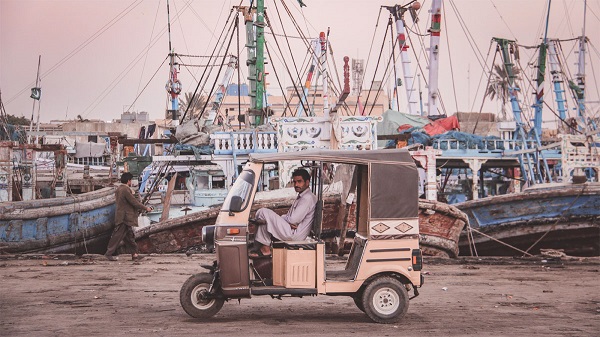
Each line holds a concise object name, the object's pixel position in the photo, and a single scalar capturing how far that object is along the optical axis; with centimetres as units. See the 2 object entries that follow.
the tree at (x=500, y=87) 3672
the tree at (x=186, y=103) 6108
